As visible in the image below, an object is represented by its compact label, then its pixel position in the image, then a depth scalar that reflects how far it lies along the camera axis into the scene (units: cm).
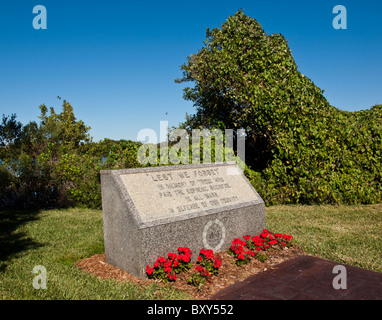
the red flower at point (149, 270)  430
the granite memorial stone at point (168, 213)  456
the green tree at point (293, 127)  974
